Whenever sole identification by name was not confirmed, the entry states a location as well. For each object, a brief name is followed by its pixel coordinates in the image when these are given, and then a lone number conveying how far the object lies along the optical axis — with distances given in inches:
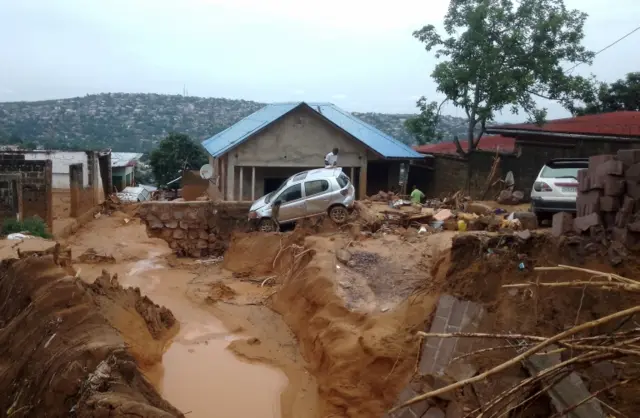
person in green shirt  733.0
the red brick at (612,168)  292.5
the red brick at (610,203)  298.5
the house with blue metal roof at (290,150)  904.9
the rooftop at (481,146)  945.5
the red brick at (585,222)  304.5
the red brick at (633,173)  286.4
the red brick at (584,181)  318.7
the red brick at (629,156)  286.8
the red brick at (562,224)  322.0
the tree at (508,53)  804.6
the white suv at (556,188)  482.3
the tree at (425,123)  911.7
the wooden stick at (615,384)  103.1
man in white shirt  721.0
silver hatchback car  621.9
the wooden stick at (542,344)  93.0
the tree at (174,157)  1473.7
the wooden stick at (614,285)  99.0
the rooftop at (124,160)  1431.3
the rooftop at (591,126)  684.7
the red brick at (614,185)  295.3
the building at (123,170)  1402.6
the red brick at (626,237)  285.7
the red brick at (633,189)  288.2
